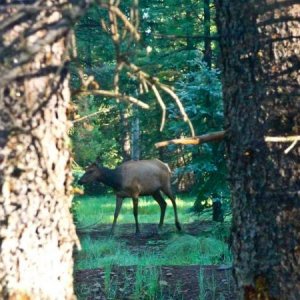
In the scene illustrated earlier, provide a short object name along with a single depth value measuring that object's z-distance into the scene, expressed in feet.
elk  135.33
